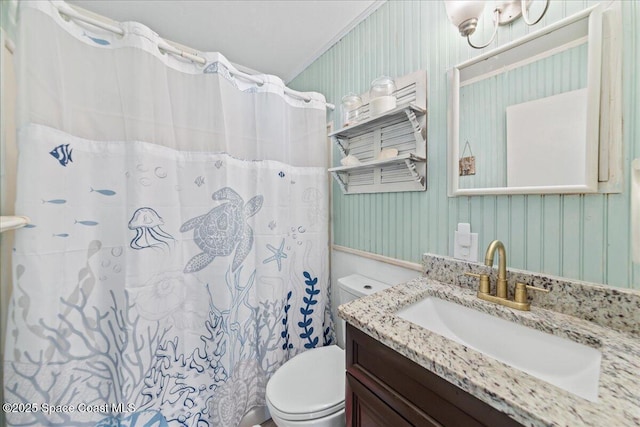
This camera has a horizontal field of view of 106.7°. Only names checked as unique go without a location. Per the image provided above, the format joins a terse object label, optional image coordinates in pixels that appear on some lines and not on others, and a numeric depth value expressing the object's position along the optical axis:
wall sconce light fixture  0.87
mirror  0.73
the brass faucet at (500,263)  0.81
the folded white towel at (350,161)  1.40
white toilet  0.95
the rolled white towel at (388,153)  1.22
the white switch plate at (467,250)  0.99
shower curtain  0.88
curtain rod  0.92
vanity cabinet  0.51
